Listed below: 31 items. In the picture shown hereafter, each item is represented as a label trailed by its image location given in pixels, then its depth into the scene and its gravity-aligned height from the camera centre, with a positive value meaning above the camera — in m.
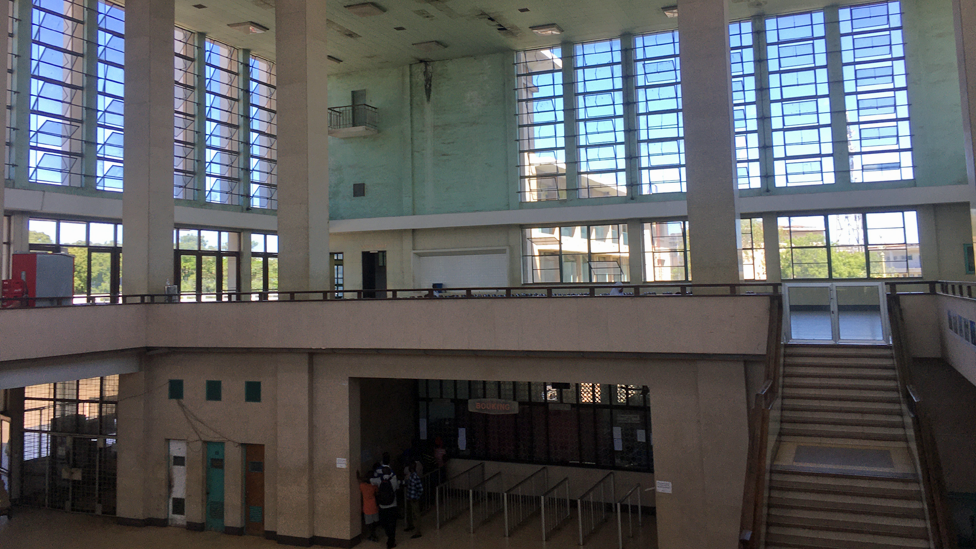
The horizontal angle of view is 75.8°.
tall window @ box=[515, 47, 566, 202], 22.00 +6.38
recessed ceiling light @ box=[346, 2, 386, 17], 18.55 +9.01
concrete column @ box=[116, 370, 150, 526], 13.57 -2.88
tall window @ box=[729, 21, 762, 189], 19.86 +6.25
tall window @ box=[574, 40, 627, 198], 21.27 +6.32
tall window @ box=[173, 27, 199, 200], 21.09 +6.84
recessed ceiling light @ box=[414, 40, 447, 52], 21.66 +9.17
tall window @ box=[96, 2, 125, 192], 18.83 +6.81
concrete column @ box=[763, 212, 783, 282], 19.30 +1.65
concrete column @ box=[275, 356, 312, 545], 12.50 -2.78
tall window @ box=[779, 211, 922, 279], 18.08 +1.53
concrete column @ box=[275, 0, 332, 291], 14.21 +3.70
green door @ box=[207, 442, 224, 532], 13.32 -3.65
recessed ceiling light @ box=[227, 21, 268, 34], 20.23 +9.36
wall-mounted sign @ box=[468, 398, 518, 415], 13.70 -2.18
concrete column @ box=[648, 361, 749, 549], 9.78 -2.36
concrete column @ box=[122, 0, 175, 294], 14.59 +3.89
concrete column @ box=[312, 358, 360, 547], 12.38 -2.86
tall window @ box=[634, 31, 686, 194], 20.56 +6.27
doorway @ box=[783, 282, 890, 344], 9.55 -0.21
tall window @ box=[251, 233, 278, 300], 23.94 +2.00
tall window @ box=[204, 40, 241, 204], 22.14 +6.87
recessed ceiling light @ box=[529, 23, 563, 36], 20.40 +9.07
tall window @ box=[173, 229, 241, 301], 21.44 +1.94
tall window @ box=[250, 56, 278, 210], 23.58 +6.81
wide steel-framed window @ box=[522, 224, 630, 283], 21.02 +1.75
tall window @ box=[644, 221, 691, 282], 20.27 +1.64
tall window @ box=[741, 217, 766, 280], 19.53 +1.57
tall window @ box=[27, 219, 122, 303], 17.38 +2.11
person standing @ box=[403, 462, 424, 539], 12.77 -3.72
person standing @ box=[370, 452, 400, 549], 12.17 -3.81
